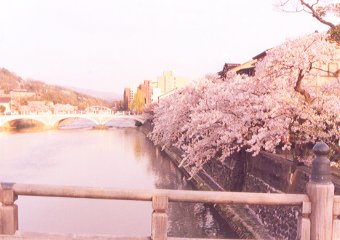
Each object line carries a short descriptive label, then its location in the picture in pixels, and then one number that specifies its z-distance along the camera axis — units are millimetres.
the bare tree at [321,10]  12250
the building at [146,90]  119488
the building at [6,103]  102388
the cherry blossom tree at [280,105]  12469
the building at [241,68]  29486
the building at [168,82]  118188
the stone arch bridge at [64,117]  76162
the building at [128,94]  173175
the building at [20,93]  131600
